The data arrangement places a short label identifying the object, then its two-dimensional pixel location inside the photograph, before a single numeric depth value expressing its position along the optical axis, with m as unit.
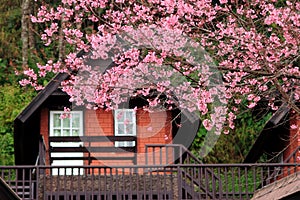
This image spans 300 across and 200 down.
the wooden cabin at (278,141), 21.39
